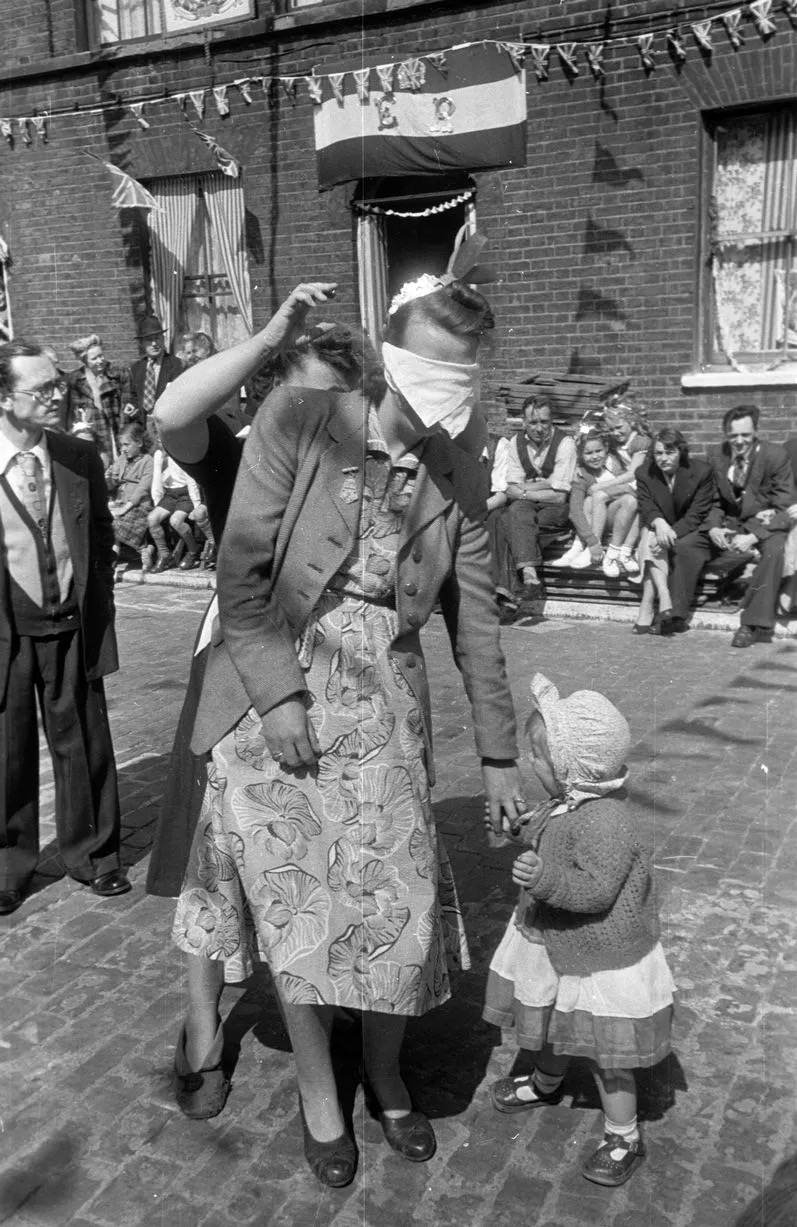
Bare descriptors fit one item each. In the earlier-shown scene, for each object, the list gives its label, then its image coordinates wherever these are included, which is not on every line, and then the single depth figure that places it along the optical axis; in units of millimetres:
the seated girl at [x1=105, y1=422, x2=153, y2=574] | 11180
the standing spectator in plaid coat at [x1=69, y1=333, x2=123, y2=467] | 11281
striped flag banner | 9773
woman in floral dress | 2477
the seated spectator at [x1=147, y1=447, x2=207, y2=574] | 10984
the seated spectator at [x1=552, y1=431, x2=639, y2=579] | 8750
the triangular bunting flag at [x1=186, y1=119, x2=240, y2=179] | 11117
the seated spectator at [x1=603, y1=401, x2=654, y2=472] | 9273
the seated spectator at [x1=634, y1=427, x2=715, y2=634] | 8352
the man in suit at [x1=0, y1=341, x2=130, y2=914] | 4086
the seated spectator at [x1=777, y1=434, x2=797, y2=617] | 8008
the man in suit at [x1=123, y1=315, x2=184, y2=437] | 11734
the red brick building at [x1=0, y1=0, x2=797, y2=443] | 9523
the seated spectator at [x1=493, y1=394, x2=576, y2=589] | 9047
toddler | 2555
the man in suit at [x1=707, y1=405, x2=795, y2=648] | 8016
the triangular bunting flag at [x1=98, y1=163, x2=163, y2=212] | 11148
